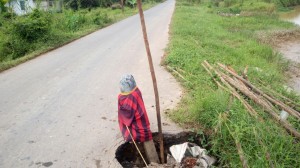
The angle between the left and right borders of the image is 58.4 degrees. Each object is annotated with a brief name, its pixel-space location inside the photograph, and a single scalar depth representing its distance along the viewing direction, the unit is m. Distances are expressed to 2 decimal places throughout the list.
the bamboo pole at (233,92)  4.67
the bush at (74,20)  16.95
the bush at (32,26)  11.55
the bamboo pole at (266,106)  4.14
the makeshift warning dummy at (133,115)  3.77
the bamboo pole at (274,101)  4.78
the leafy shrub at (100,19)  19.20
